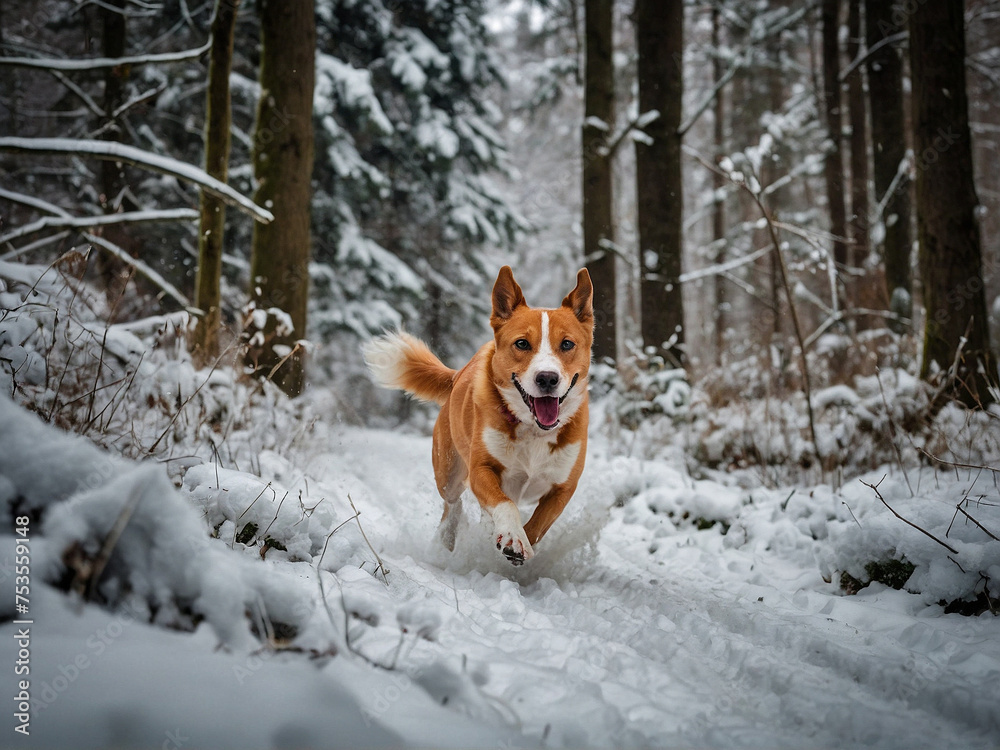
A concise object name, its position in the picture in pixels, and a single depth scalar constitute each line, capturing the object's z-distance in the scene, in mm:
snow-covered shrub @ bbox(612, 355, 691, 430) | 6199
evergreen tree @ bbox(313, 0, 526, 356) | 11047
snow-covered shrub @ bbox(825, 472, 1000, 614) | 2439
